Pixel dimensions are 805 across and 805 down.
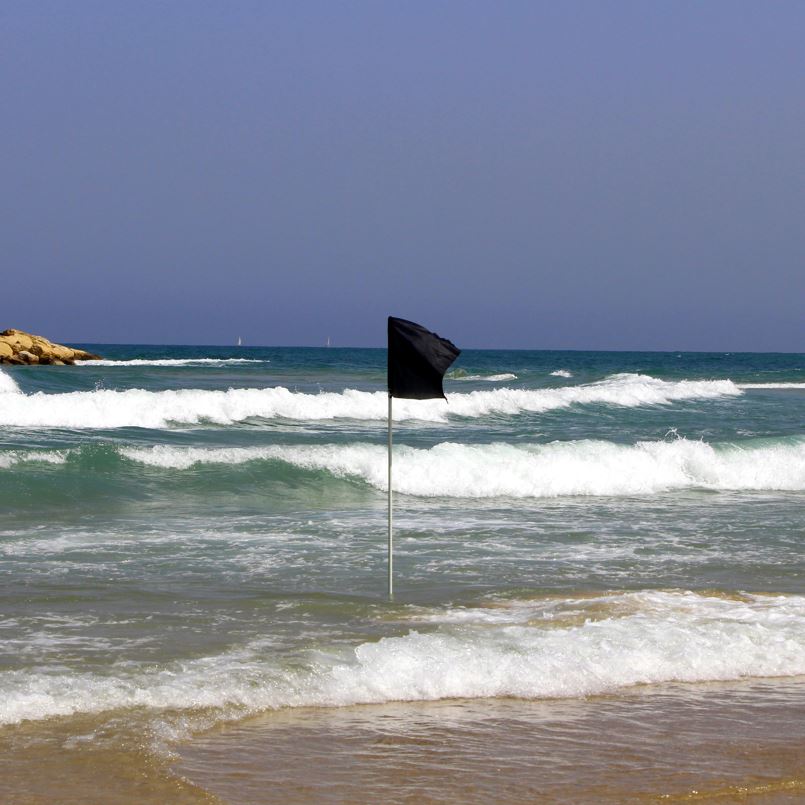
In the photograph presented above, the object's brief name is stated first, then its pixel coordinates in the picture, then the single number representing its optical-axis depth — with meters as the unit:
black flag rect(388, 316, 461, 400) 15.45
